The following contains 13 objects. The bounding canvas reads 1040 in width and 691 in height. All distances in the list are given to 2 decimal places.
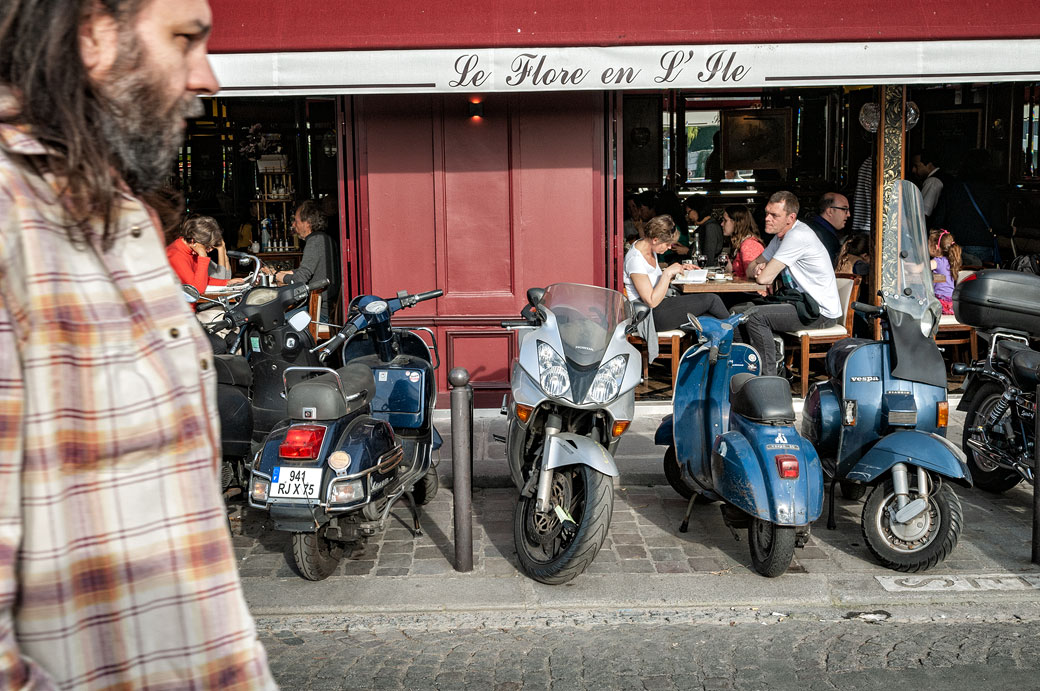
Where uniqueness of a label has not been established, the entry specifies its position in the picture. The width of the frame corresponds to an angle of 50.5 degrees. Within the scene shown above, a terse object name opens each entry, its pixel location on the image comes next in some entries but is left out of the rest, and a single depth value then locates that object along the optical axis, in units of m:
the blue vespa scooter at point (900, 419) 4.96
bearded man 1.40
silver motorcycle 4.77
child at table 9.27
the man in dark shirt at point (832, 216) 10.32
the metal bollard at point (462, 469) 5.04
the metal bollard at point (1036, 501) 5.12
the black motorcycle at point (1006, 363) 5.79
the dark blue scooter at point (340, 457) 4.74
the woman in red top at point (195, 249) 7.93
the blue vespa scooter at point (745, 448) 4.79
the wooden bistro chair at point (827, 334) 8.59
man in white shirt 8.22
